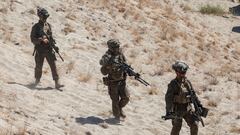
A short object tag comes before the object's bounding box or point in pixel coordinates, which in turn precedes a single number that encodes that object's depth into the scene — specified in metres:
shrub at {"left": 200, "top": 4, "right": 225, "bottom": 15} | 33.11
